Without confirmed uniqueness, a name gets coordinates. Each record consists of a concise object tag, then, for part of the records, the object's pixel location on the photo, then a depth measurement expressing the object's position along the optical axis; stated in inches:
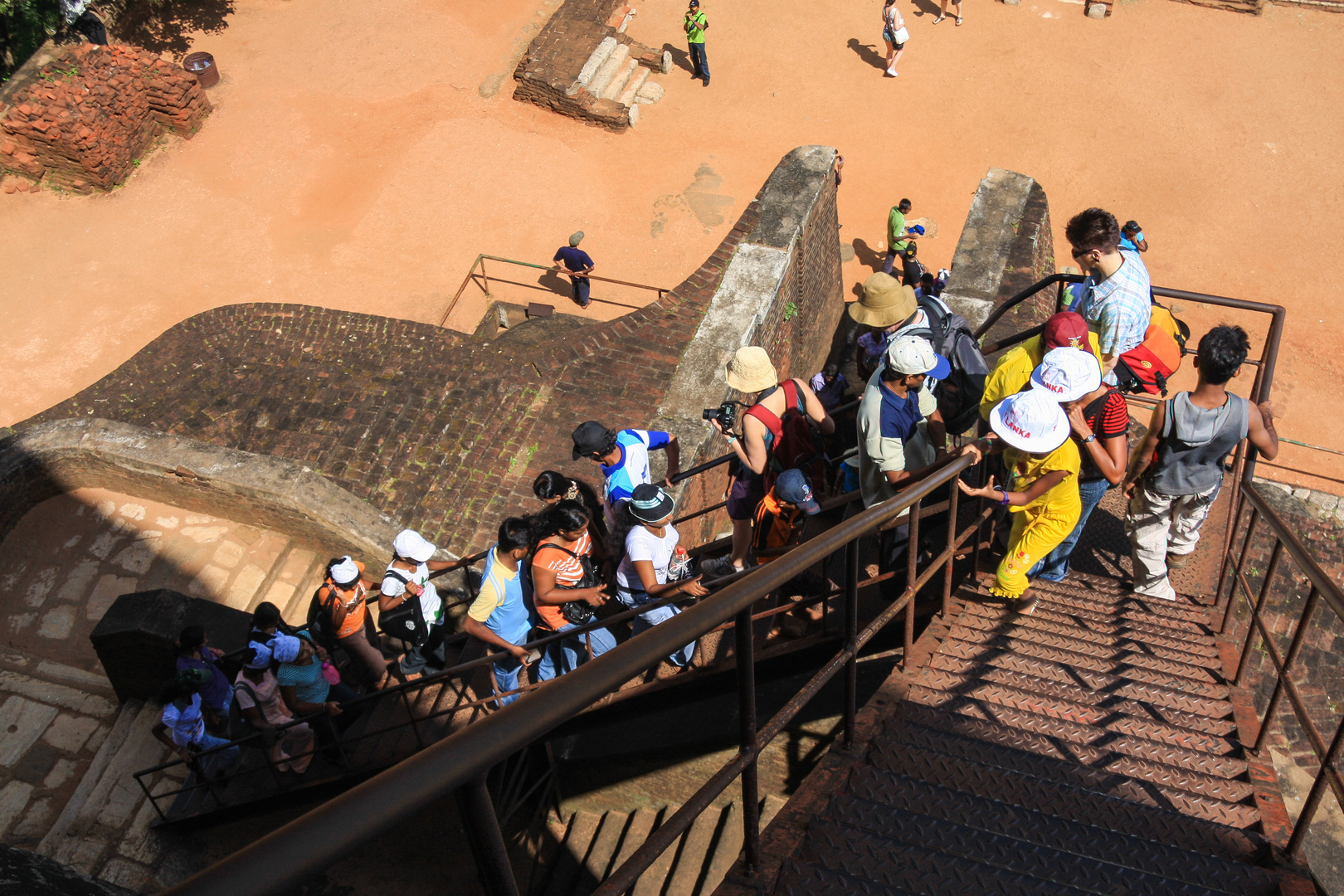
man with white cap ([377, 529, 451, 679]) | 245.8
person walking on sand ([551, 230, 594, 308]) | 512.1
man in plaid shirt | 199.9
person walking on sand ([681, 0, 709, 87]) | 631.8
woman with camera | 221.9
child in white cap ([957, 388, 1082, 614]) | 166.1
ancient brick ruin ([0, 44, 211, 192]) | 572.4
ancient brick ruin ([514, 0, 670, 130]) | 629.0
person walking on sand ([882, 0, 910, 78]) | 628.4
